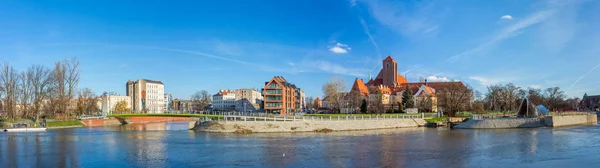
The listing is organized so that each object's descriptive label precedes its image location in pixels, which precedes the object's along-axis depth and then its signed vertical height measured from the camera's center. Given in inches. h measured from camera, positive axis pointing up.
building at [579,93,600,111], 7489.2 -207.9
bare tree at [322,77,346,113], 4475.9 +44.7
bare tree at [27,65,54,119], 3636.8 +132.3
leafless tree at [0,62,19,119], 3518.7 +82.3
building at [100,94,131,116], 7436.0 -48.4
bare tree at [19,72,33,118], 3646.7 +65.6
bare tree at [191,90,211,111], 7469.5 -92.0
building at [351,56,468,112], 5418.8 +181.4
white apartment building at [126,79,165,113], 7839.6 -47.3
